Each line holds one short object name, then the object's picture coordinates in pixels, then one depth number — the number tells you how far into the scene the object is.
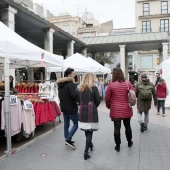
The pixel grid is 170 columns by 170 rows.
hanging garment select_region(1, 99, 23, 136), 5.52
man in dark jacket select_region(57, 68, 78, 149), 5.70
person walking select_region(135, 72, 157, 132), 7.33
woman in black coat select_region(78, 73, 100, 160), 4.89
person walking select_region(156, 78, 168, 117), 10.71
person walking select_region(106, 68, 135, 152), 5.41
